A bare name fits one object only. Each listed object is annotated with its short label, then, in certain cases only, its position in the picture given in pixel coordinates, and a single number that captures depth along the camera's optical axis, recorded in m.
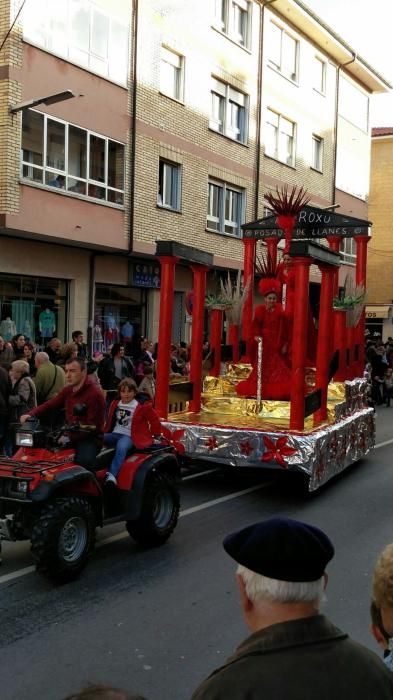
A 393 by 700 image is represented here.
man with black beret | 1.62
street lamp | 11.70
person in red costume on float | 9.99
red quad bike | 5.18
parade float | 8.29
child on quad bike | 6.48
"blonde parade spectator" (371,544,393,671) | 2.19
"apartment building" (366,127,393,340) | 39.31
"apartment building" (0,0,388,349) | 14.62
